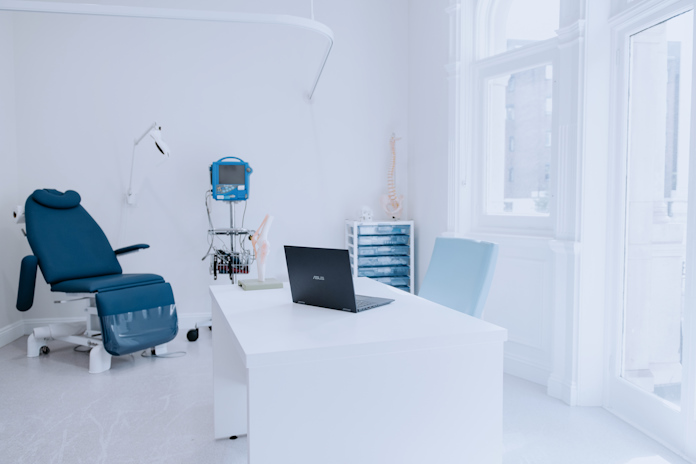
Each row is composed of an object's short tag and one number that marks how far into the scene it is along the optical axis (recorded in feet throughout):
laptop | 5.64
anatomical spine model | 14.87
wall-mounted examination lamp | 12.20
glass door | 7.59
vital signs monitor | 13.15
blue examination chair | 10.88
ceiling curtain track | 8.49
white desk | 4.30
